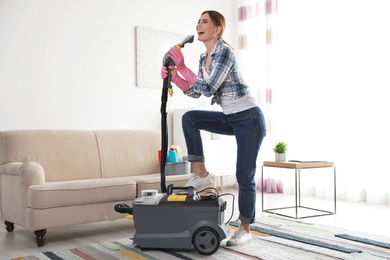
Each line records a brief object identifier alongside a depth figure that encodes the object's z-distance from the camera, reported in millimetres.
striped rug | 2367
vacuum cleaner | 2357
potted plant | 3807
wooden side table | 3556
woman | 2355
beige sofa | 2826
